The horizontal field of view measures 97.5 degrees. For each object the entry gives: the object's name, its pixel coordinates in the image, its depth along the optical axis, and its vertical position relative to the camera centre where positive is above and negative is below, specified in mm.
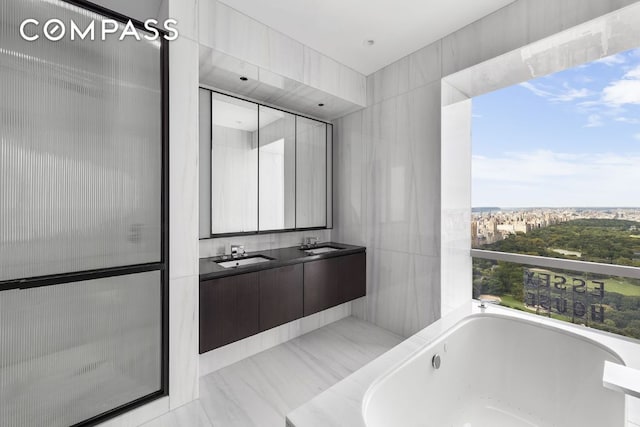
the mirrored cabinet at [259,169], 2346 +417
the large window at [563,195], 1912 +137
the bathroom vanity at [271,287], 1967 -635
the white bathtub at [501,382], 1360 -939
